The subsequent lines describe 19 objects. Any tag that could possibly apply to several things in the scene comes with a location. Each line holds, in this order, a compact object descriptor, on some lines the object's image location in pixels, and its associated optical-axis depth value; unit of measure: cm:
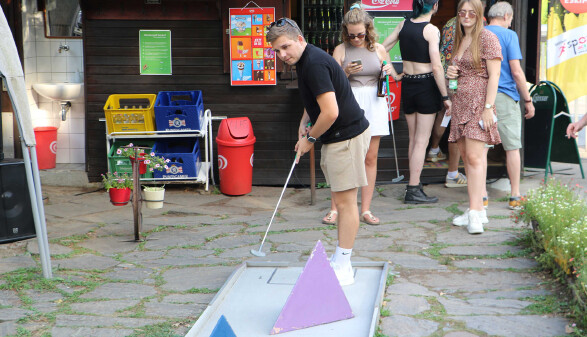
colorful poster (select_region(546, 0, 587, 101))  907
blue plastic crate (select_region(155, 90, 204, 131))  828
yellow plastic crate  834
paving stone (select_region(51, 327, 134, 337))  428
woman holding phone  640
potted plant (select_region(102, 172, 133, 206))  651
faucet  923
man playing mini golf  463
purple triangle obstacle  425
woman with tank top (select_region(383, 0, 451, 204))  698
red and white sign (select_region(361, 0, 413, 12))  871
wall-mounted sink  905
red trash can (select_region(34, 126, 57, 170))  902
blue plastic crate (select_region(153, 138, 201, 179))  836
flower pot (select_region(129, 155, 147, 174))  638
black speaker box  589
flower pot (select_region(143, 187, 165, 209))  660
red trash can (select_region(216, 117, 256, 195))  839
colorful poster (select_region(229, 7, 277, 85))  865
